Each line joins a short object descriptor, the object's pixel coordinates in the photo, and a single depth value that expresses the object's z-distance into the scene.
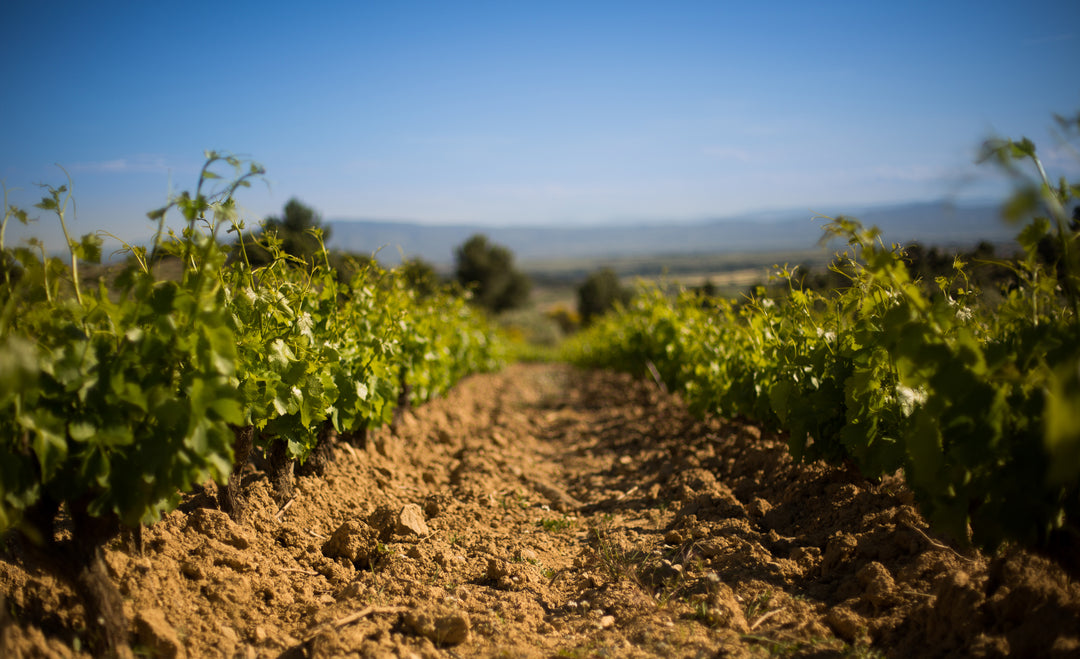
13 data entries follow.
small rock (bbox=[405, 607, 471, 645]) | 2.28
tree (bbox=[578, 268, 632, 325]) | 38.06
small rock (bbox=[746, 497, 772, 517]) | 3.65
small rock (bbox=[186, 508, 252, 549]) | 2.70
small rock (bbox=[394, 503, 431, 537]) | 3.20
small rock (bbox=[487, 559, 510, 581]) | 2.87
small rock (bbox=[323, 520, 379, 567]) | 2.99
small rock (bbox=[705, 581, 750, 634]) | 2.38
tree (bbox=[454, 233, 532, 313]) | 42.78
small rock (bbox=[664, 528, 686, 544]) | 3.34
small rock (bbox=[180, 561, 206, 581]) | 2.41
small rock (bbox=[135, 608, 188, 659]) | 2.01
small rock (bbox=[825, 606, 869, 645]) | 2.24
